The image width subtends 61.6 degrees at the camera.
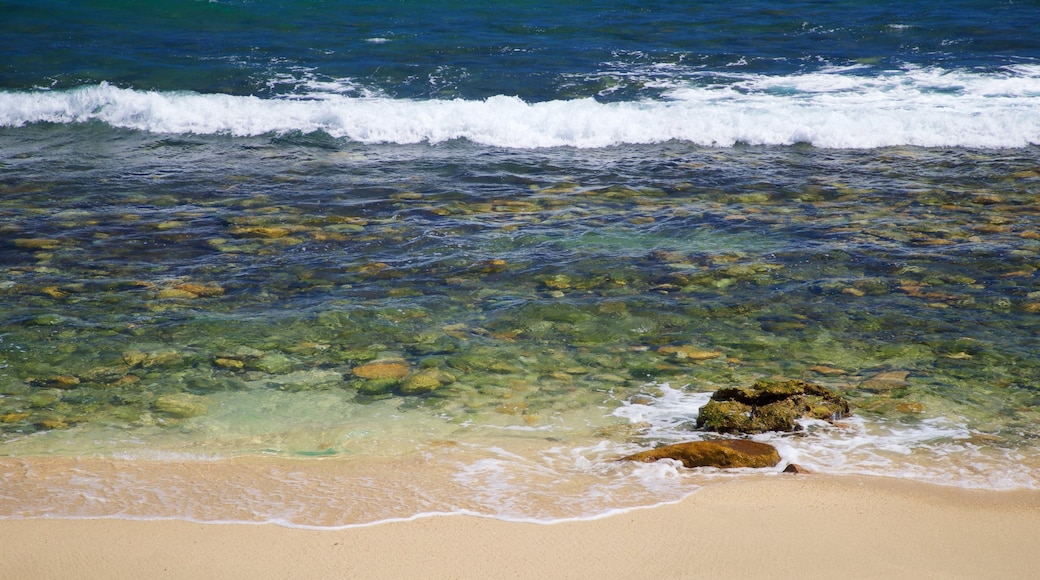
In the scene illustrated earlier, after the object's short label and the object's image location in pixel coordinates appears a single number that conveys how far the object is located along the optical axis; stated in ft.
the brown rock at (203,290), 21.74
